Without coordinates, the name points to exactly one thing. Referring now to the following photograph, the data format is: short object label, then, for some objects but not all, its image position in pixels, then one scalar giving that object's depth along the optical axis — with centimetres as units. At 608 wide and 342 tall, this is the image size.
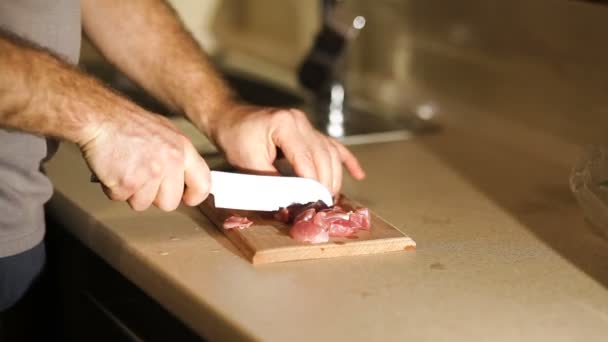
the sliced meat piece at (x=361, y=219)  185
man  172
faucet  242
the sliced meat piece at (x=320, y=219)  181
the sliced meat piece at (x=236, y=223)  184
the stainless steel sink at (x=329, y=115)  238
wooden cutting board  178
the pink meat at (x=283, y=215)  186
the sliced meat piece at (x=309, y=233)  180
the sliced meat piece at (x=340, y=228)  183
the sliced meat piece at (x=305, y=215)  181
